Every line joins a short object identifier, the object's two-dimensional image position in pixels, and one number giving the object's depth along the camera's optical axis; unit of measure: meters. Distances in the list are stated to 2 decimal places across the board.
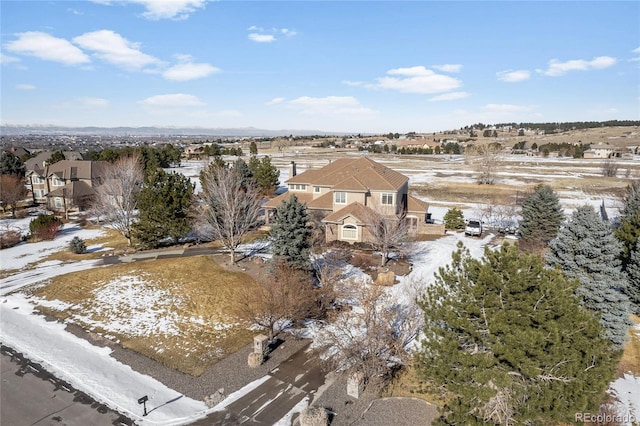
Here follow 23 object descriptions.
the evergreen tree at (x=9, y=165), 62.62
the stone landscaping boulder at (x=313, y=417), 14.06
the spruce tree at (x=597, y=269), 18.06
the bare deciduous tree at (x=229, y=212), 31.50
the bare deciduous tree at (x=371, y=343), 16.61
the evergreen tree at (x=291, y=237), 25.64
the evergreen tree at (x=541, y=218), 34.09
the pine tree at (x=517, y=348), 10.16
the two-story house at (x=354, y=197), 36.28
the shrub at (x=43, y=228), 41.91
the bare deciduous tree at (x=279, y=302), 20.17
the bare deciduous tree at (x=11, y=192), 51.12
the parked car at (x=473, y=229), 39.17
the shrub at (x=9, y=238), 39.66
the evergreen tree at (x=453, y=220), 41.81
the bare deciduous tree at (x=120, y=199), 37.50
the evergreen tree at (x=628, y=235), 22.34
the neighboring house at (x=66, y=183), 54.59
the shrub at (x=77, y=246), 36.72
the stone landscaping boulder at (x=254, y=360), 18.56
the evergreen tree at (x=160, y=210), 35.09
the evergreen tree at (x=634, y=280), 20.97
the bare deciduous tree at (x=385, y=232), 29.66
